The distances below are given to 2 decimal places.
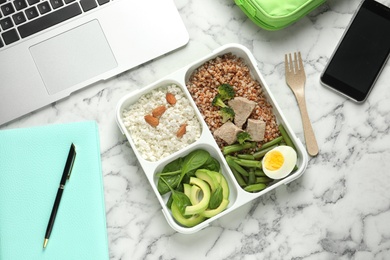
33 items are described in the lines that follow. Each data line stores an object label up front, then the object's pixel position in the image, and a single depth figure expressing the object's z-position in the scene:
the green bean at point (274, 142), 1.29
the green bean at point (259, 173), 1.28
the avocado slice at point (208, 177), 1.26
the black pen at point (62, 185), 1.27
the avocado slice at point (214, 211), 1.25
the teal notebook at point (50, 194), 1.28
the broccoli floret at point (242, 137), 1.26
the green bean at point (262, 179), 1.28
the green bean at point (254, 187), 1.27
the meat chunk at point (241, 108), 1.27
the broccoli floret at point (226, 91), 1.28
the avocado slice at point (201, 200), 1.24
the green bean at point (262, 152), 1.29
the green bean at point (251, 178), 1.28
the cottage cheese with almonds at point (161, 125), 1.29
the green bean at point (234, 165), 1.27
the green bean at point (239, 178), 1.28
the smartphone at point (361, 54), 1.31
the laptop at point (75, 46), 1.27
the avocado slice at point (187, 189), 1.27
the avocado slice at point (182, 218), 1.26
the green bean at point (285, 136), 1.28
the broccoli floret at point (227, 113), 1.27
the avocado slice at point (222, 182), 1.27
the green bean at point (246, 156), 1.29
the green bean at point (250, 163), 1.27
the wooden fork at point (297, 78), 1.32
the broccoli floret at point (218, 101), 1.29
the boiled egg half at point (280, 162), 1.24
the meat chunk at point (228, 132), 1.27
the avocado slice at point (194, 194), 1.26
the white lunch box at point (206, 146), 1.25
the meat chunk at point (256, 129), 1.27
